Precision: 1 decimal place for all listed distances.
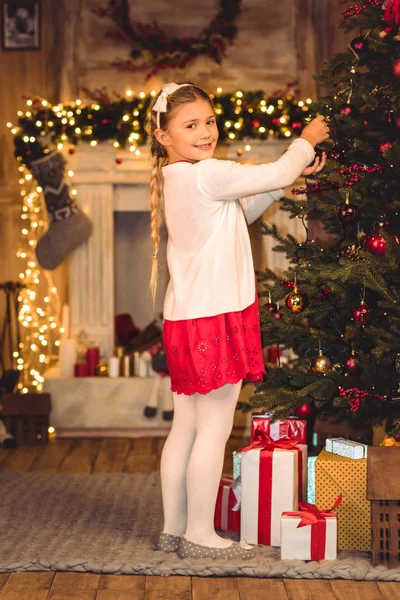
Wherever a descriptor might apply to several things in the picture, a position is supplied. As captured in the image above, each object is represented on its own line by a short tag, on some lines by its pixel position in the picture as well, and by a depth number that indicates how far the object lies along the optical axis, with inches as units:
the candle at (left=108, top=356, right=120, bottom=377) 223.5
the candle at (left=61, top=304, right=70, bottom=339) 230.8
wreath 234.4
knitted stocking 224.2
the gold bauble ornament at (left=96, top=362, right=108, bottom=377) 226.2
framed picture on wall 246.7
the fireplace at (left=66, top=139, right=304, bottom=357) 229.5
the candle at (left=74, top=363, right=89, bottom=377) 224.1
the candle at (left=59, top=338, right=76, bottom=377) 223.6
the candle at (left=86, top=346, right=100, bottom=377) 226.1
